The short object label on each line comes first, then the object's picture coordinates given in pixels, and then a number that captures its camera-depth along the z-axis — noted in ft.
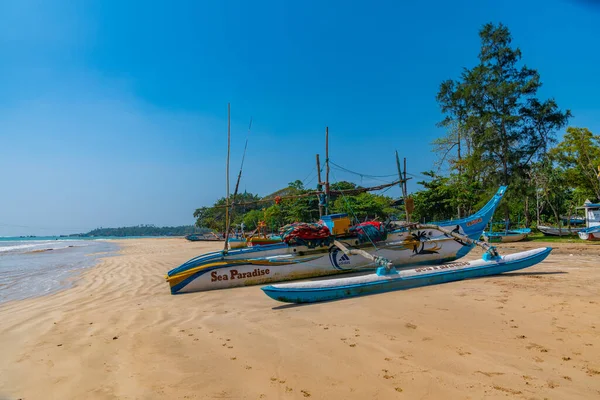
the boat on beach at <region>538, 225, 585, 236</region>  73.55
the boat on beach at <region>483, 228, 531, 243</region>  68.54
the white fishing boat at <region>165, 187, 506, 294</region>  27.48
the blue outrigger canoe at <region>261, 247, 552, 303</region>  20.52
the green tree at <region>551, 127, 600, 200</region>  90.27
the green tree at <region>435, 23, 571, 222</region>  80.64
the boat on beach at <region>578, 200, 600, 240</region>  83.30
